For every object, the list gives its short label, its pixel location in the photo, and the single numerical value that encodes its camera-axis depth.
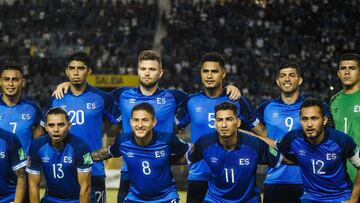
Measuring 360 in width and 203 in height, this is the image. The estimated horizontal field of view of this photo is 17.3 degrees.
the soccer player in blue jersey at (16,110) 12.55
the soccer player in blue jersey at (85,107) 12.71
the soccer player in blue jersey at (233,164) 11.25
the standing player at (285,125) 12.69
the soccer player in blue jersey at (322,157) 10.90
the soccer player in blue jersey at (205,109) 12.45
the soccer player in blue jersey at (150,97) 12.21
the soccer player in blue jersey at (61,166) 11.34
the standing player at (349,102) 12.38
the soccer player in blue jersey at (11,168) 11.64
